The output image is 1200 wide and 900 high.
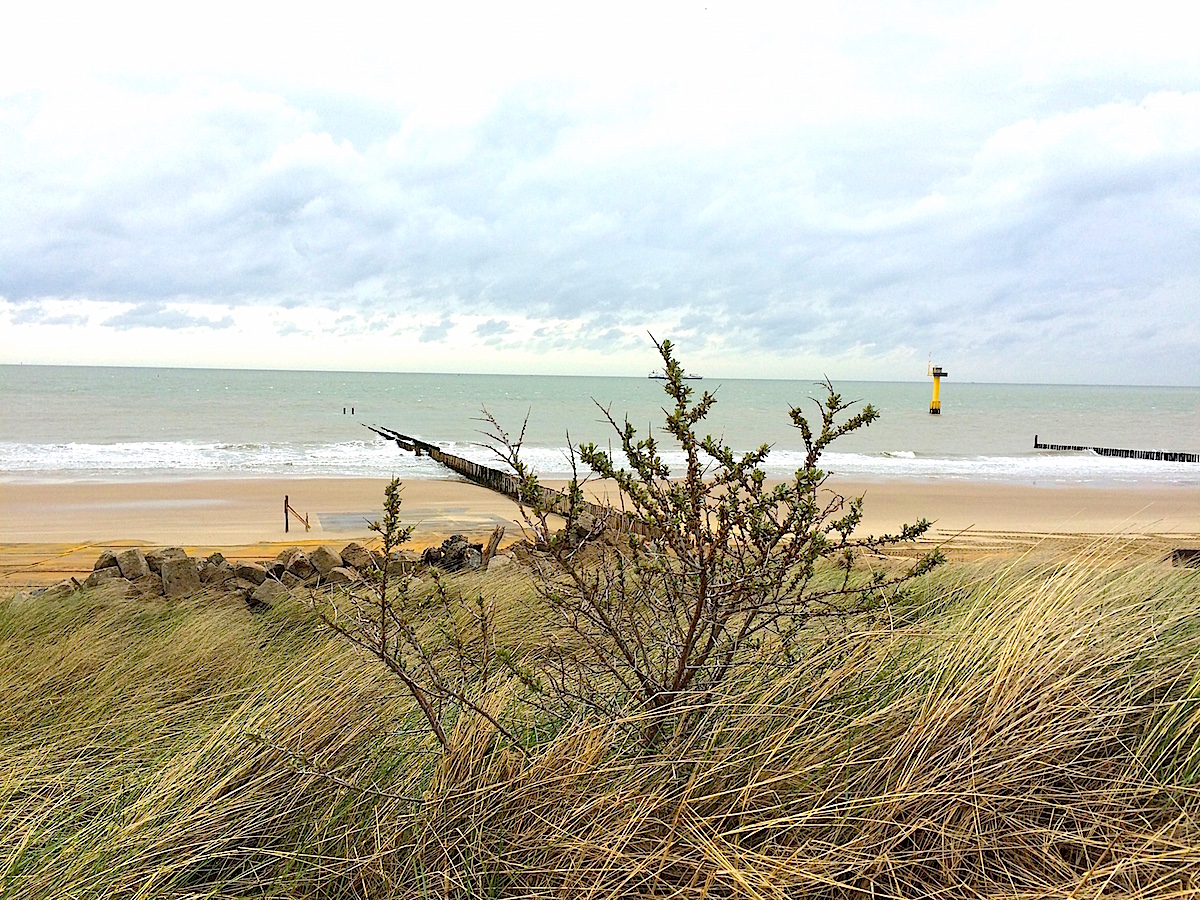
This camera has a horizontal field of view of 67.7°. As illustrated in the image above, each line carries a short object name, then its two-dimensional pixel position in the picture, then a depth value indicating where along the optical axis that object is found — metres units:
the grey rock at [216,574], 8.01
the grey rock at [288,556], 9.05
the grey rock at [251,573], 8.17
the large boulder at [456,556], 9.01
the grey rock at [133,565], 8.23
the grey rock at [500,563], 8.39
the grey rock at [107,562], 8.61
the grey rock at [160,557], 8.24
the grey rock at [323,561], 8.53
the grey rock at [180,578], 7.64
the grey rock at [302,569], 8.58
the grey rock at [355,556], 8.66
